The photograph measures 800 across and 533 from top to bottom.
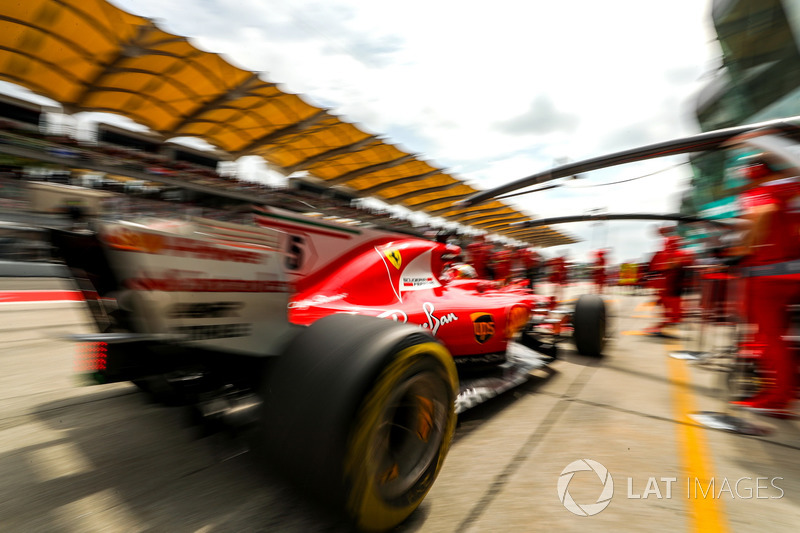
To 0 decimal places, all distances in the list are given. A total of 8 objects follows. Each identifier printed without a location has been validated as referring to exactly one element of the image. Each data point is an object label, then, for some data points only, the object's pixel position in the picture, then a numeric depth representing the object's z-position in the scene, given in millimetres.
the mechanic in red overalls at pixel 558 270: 10284
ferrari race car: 1288
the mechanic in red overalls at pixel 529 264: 9308
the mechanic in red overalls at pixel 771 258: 2613
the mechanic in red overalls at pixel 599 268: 10744
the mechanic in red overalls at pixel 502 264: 9887
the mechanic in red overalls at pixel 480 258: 8602
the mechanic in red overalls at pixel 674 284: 6496
